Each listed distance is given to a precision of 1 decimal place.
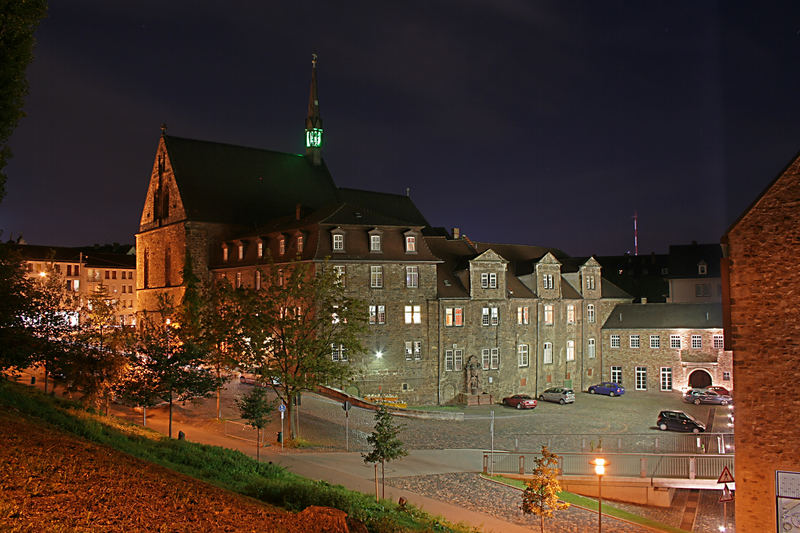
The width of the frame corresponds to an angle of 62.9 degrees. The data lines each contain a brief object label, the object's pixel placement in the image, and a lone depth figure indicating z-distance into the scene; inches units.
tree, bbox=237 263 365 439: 1293.1
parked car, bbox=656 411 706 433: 1478.8
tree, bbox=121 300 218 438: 1139.9
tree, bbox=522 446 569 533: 773.3
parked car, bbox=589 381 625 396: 2124.9
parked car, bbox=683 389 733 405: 1914.4
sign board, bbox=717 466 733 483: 941.7
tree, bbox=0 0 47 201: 695.1
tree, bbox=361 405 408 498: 862.5
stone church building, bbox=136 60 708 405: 1792.6
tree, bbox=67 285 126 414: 1003.9
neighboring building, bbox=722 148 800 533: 680.4
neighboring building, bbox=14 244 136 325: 3398.1
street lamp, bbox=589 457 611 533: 713.0
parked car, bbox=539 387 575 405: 1945.0
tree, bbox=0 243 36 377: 846.5
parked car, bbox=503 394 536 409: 1831.9
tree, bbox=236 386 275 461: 1058.5
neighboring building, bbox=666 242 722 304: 2775.6
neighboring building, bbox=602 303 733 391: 2129.7
